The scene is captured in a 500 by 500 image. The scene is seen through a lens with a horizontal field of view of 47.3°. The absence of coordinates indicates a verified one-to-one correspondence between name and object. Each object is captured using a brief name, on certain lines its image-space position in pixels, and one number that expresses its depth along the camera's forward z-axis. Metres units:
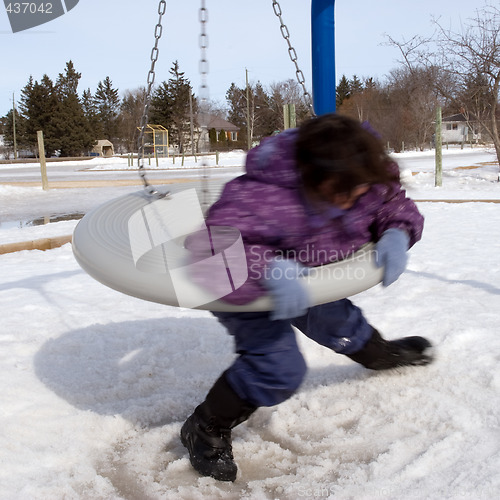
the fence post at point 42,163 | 12.85
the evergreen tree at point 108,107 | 53.62
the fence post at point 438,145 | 10.14
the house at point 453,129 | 62.06
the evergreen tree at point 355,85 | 65.06
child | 1.63
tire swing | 1.56
